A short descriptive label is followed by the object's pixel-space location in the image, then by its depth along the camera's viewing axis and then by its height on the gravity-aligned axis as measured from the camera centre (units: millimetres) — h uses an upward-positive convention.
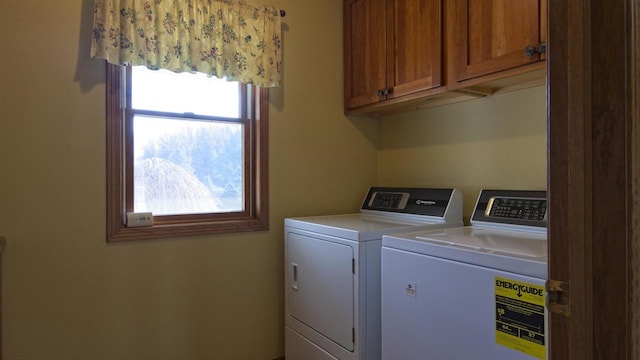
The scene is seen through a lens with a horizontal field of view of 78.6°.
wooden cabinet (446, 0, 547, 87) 1578 +633
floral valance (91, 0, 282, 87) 1854 +756
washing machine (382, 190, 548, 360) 1174 -372
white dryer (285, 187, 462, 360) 1778 -438
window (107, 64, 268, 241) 1998 +162
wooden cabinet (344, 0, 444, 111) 2033 +769
